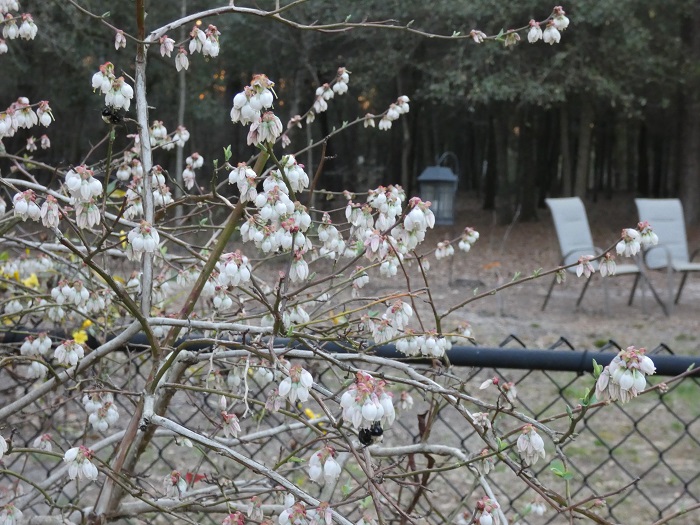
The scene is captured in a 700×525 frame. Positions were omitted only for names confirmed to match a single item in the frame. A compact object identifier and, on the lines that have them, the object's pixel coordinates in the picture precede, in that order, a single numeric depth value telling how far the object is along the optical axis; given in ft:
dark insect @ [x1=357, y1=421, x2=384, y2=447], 3.43
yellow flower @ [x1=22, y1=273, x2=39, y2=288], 10.45
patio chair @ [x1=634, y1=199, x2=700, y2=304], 26.91
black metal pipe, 5.52
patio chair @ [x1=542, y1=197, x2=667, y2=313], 26.63
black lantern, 35.78
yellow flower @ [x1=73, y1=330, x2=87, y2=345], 7.43
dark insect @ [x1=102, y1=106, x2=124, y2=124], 4.30
